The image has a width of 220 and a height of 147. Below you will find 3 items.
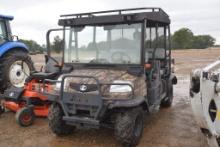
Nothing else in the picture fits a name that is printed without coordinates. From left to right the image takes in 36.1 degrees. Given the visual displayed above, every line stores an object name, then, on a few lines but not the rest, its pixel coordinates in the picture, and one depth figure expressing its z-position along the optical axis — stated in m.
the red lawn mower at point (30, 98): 6.76
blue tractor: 8.62
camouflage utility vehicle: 5.27
